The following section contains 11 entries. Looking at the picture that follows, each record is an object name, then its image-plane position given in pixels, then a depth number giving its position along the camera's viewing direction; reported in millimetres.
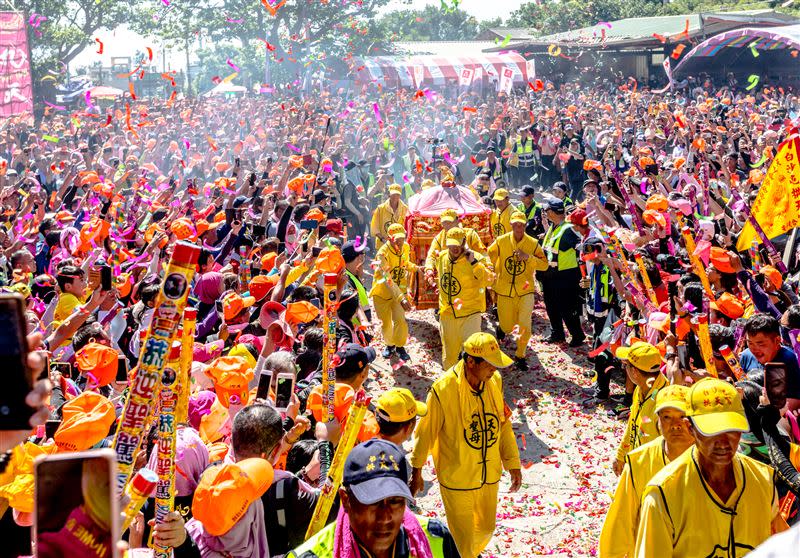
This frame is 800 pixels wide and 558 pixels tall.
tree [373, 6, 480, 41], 69444
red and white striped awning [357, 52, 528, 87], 41225
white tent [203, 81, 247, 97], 38631
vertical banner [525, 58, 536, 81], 39272
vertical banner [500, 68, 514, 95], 30819
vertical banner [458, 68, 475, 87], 36553
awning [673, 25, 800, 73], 26516
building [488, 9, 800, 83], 33094
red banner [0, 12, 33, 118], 22969
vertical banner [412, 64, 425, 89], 41438
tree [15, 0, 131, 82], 35781
